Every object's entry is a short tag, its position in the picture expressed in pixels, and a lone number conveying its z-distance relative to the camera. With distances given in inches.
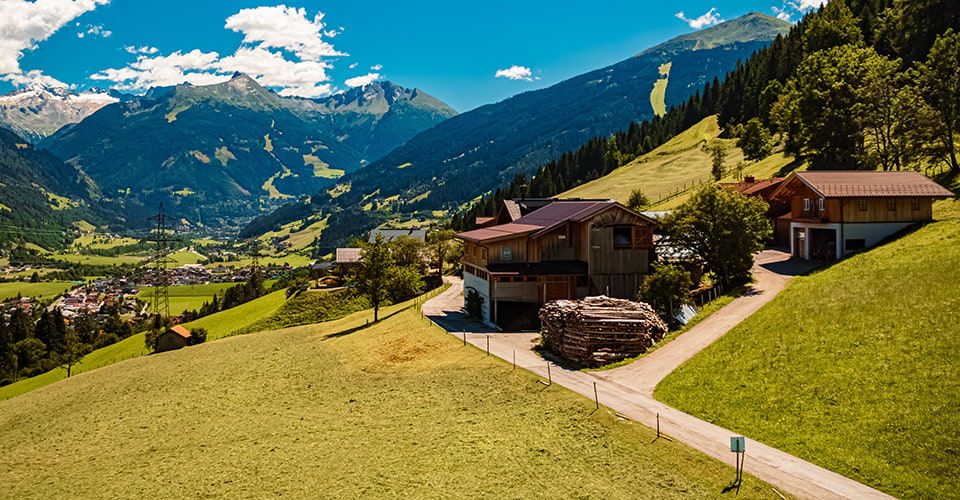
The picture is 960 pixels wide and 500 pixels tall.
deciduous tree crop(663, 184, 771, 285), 1812.3
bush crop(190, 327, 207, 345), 2918.3
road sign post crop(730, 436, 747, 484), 712.4
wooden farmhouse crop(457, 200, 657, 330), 1967.3
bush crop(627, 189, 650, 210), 3821.4
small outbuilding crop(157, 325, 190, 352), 2856.8
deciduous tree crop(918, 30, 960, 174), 2053.4
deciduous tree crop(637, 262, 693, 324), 1626.5
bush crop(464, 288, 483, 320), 2134.6
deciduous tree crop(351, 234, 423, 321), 2428.6
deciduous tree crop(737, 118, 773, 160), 4379.9
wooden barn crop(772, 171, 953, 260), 1803.6
